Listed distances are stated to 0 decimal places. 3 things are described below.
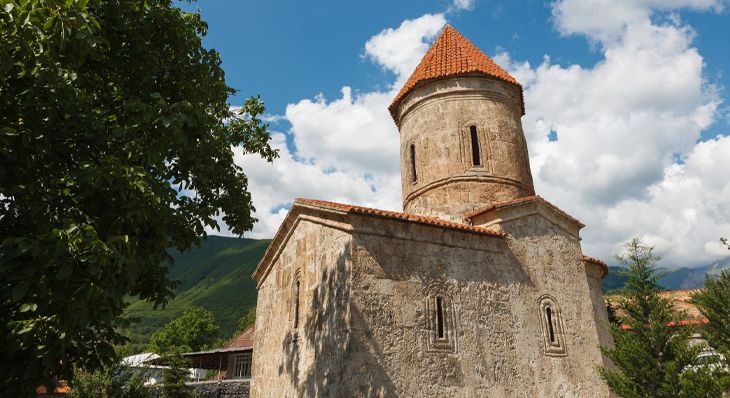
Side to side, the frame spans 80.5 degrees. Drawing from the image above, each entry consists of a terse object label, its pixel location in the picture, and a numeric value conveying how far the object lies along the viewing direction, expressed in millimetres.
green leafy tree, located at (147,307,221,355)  44031
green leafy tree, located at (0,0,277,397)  3510
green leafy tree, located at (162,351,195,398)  14719
